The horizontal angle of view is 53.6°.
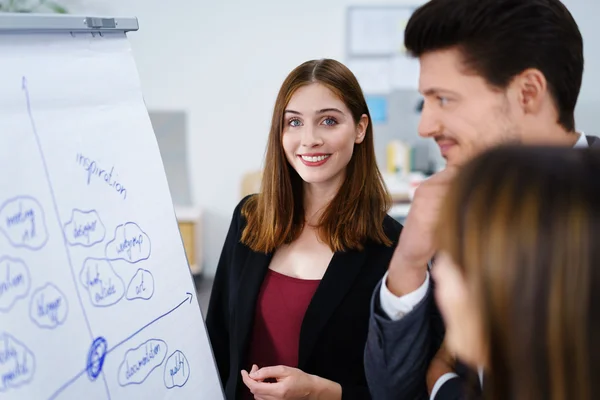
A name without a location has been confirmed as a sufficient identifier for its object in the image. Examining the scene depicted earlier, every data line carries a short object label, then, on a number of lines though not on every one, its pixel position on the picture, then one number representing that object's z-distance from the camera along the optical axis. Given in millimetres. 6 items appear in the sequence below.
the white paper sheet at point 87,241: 894
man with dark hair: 933
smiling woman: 1426
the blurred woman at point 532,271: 602
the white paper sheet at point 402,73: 4316
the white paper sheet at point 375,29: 4262
